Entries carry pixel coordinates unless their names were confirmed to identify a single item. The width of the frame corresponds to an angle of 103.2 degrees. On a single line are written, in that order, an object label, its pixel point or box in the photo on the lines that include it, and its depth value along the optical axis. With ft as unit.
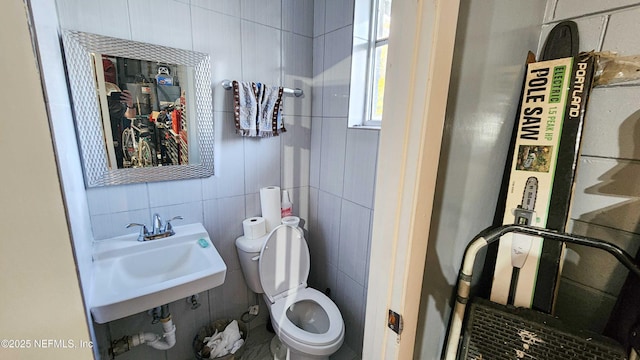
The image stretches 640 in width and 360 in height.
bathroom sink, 3.29
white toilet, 5.04
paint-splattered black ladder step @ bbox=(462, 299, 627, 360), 1.88
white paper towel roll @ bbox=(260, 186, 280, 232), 5.61
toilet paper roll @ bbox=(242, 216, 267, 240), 5.39
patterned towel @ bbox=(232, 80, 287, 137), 4.99
